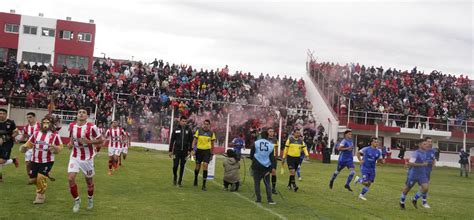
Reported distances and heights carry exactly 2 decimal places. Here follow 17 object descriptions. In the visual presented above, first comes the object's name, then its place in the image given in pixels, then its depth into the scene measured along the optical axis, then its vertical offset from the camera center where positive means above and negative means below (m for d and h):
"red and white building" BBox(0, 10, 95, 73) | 49.75 +7.56
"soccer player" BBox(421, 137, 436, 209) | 13.98 -0.32
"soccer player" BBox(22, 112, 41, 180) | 13.74 -0.24
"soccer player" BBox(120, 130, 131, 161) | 20.34 -0.72
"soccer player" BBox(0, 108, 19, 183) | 12.65 -0.43
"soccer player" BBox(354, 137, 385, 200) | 15.22 -0.52
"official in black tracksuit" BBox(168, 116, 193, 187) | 14.98 -0.42
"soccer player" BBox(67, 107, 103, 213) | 9.90 -0.48
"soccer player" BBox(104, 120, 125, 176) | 18.38 -0.60
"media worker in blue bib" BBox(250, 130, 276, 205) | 12.58 -0.64
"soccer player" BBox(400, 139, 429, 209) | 13.68 -0.71
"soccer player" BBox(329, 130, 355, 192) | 16.78 -0.44
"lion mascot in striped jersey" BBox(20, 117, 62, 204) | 10.64 -0.64
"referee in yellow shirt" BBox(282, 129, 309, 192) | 17.05 -0.35
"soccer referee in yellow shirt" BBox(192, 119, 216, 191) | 15.21 -0.34
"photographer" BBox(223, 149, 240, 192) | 15.01 -1.20
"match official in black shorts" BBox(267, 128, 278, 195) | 14.55 -1.00
